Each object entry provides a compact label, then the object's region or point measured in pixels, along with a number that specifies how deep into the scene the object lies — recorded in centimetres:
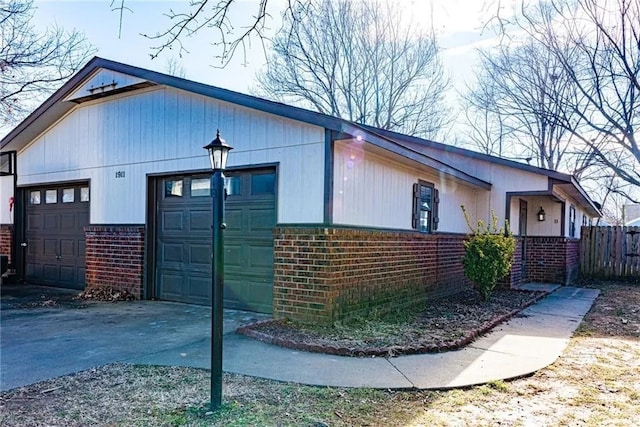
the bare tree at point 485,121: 1998
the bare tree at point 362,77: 1977
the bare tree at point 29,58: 1216
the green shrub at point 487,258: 870
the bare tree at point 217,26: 405
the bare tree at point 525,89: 1647
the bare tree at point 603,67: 1170
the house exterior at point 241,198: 658
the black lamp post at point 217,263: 368
